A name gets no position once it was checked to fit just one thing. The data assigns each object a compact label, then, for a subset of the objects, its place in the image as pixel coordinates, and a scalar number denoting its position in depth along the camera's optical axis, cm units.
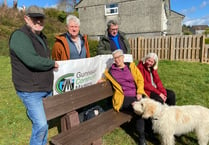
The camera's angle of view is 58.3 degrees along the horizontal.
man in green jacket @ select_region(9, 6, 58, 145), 231
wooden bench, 267
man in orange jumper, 342
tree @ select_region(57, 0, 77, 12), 4688
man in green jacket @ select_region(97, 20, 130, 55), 423
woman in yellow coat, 362
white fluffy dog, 316
